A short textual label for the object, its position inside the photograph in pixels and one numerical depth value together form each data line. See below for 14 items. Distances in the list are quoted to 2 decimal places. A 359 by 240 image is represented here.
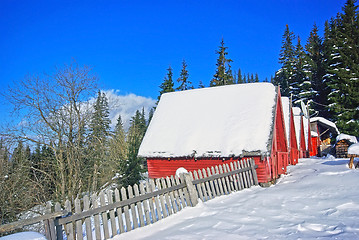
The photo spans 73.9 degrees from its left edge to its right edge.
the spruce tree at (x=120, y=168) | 14.65
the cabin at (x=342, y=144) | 23.05
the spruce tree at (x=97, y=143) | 12.31
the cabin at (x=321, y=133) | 31.30
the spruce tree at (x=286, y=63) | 50.63
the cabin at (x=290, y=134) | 19.66
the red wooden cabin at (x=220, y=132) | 11.91
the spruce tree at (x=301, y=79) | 43.09
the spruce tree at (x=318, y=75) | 40.73
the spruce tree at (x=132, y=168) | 18.64
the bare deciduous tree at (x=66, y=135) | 11.15
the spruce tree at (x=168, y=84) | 38.12
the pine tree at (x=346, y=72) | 29.59
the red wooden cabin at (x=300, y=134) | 26.07
